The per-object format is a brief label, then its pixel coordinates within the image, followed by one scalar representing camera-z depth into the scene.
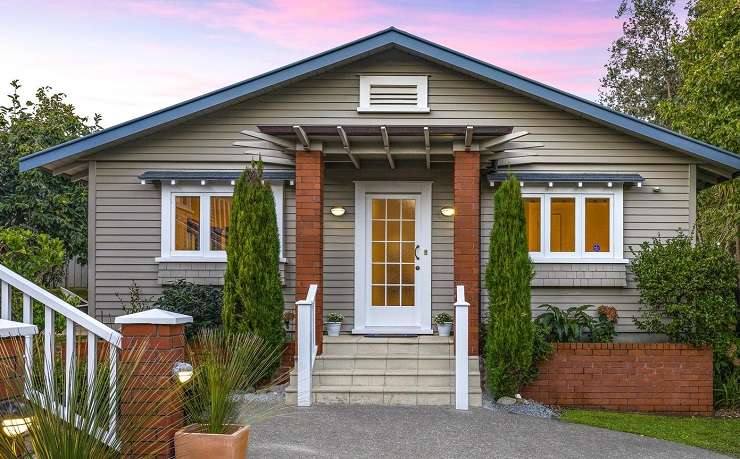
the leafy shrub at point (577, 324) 9.99
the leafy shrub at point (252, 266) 9.17
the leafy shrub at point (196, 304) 10.03
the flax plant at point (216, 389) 4.95
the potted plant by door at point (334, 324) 10.59
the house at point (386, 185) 10.77
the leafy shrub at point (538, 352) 9.43
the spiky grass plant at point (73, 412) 3.50
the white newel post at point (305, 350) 8.60
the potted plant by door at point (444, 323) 10.56
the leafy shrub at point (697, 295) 9.70
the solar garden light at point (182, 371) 4.79
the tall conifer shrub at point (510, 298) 8.95
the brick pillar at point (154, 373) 4.71
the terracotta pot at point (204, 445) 4.84
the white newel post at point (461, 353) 8.56
